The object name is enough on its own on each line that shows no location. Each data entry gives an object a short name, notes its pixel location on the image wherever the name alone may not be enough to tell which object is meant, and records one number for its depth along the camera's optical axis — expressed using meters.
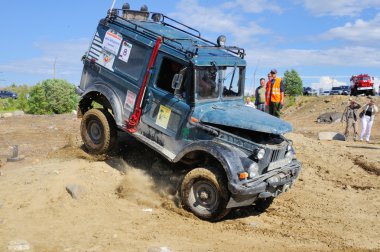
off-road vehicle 6.61
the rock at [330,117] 23.58
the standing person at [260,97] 12.36
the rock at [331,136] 15.76
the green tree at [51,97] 20.86
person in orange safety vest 11.55
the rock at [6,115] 18.36
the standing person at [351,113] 16.75
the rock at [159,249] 5.34
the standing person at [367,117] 15.95
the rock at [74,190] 7.06
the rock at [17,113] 19.29
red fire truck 32.16
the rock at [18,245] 5.28
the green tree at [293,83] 39.80
